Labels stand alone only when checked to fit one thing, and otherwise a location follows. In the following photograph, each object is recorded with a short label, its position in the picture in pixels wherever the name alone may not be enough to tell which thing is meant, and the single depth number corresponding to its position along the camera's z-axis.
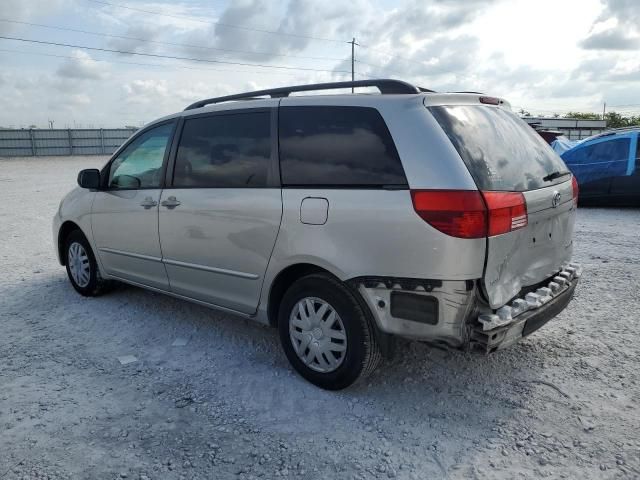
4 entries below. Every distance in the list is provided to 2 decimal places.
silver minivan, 2.78
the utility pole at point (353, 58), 53.84
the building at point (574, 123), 43.78
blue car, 9.97
